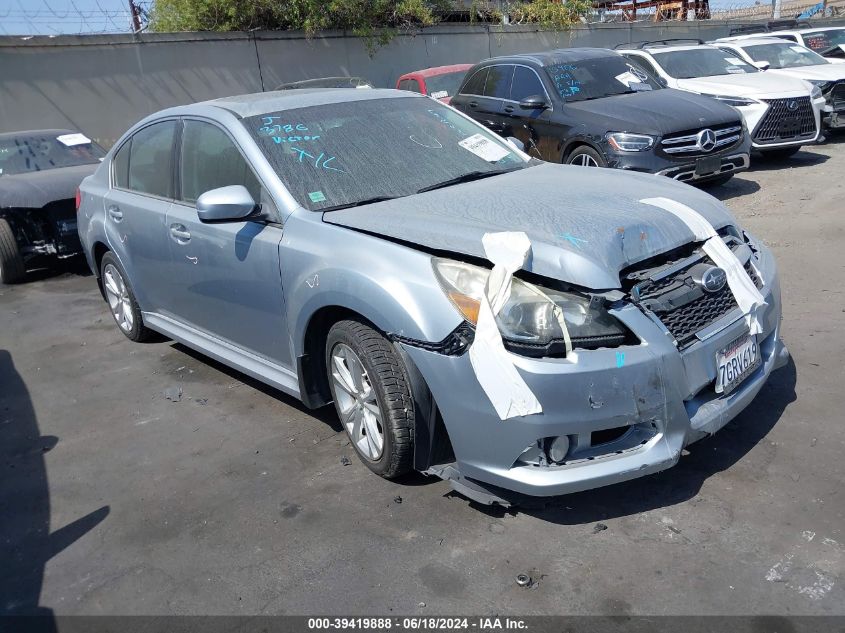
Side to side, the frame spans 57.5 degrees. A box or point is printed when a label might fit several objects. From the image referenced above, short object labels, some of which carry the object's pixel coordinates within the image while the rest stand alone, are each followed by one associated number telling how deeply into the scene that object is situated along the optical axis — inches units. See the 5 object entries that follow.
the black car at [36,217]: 319.3
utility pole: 627.2
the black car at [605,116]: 320.8
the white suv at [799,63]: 451.8
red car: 505.4
